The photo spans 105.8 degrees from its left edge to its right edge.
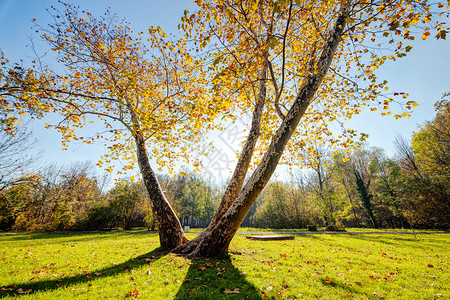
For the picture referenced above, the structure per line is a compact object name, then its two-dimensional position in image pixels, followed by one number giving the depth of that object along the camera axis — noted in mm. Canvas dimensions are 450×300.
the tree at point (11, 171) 10873
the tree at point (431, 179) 18906
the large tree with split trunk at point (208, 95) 4629
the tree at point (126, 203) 21819
